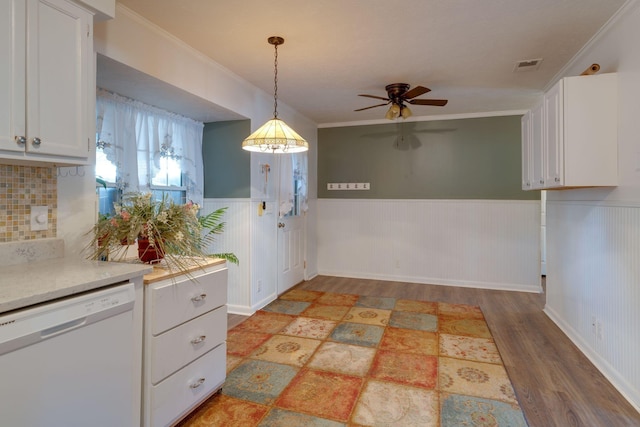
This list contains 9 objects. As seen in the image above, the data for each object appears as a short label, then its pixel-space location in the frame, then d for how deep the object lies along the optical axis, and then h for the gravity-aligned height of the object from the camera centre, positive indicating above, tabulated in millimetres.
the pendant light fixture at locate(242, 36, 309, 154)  2348 +524
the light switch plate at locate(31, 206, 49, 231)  1794 -23
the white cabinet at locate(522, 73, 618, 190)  2383 +599
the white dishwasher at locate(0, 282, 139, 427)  1103 -546
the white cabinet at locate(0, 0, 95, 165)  1411 +592
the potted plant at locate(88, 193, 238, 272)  1796 -97
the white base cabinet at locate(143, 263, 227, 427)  1665 -704
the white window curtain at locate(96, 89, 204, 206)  2670 +662
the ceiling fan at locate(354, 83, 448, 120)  3557 +1222
